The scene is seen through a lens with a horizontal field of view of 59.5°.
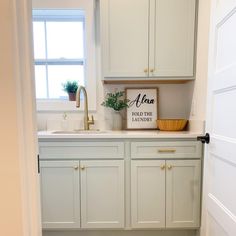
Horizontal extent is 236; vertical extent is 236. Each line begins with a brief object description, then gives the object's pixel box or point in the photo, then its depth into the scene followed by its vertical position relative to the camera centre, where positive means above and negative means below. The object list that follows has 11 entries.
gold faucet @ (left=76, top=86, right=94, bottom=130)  2.01 +0.00
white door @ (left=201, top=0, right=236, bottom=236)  1.02 -0.12
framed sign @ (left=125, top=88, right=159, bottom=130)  2.20 -0.02
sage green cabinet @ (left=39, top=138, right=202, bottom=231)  1.72 -0.65
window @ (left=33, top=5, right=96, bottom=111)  2.20 +0.53
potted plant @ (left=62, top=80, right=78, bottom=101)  2.17 +0.19
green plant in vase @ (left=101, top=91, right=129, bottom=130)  2.09 +0.02
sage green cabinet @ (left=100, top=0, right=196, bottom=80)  1.86 +0.62
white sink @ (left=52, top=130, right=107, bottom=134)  2.04 -0.25
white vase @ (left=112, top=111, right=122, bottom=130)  2.16 -0.16
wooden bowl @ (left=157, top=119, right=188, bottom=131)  1.97 -0.17
